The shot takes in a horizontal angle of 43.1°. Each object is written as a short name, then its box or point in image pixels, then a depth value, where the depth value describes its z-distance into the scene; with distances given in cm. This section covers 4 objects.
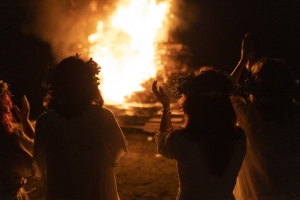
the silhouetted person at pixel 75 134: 279
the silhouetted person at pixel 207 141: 271
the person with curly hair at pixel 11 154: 299
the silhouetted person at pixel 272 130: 298
